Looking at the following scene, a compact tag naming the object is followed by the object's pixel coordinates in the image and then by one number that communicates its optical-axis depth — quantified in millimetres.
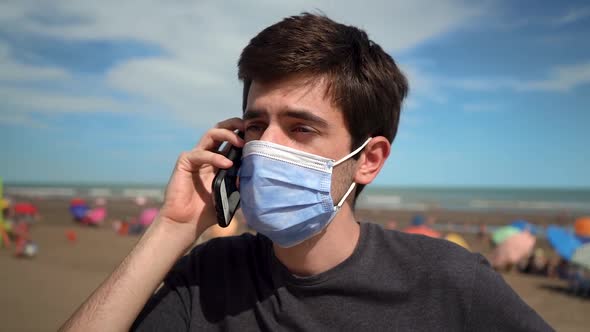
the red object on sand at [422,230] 7766
